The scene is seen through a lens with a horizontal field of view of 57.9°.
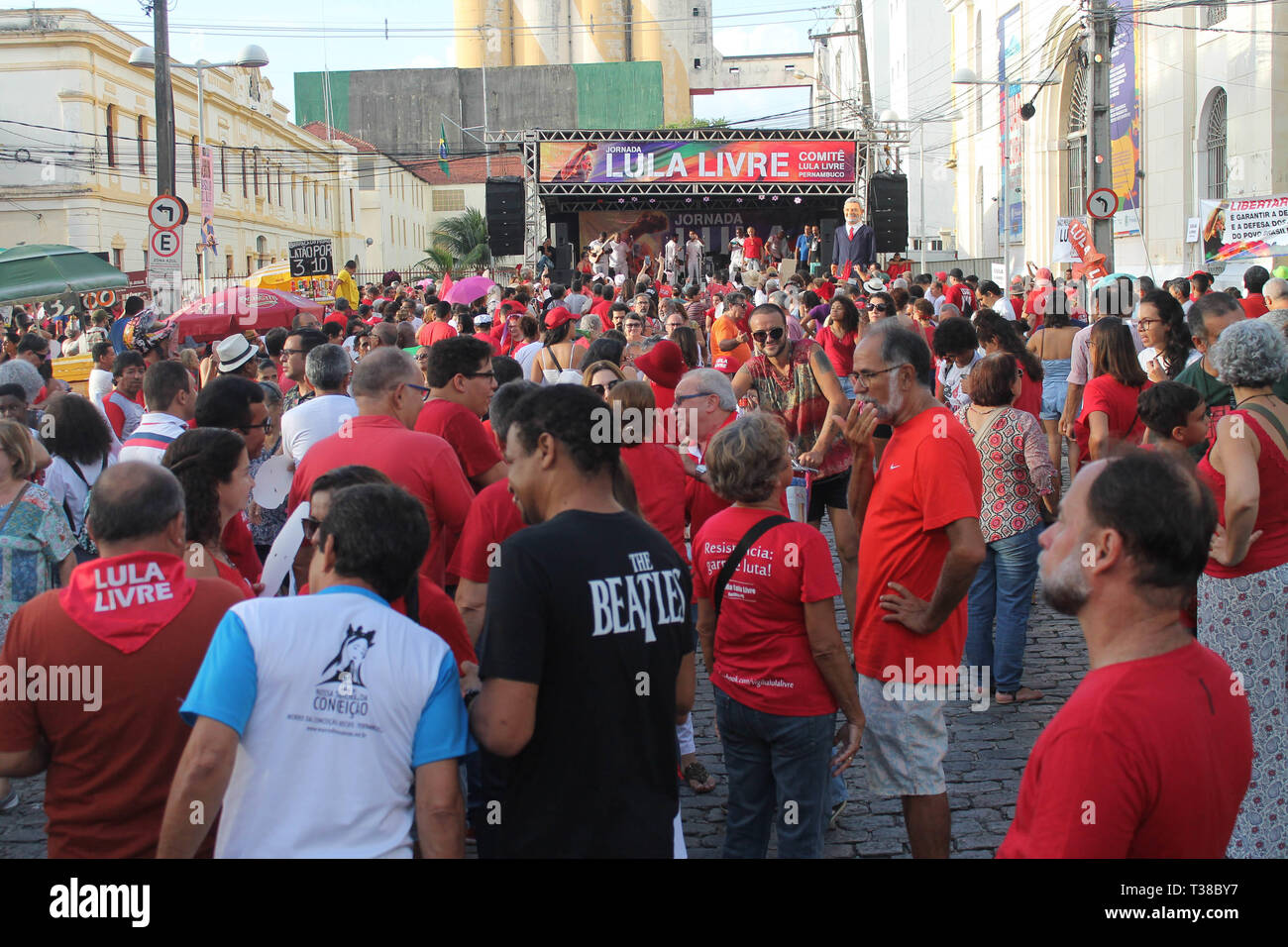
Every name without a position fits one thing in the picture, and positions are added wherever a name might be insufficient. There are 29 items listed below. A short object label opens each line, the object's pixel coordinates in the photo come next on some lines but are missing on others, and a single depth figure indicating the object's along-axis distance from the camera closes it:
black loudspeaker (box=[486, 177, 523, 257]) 27.45
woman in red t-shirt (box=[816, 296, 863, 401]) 9.80
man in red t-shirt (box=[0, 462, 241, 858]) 2.76
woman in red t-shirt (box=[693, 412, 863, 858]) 3.71
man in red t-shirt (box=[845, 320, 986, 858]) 3.80
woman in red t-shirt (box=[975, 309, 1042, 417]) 7.67
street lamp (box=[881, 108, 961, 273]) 42.77
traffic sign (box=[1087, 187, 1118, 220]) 15.69
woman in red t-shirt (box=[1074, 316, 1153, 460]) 6.16
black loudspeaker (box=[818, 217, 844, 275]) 29.72
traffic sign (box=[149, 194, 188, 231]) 13.40
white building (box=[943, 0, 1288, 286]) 20.47
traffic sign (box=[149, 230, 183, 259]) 13.52
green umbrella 15.16
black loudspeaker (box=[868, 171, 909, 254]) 26.72
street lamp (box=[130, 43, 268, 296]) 16.22
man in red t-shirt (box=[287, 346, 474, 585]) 4.29
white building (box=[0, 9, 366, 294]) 33.19
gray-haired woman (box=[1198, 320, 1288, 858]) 4.16
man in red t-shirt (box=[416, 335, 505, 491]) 5.14
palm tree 56.50
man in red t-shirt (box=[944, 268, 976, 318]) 15.48
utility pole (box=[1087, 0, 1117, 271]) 16.50
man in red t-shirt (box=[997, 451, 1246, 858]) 2.01
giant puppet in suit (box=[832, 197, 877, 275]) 20.31
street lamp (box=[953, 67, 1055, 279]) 24.51
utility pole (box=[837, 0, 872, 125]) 30.30
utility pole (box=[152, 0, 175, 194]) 15.64
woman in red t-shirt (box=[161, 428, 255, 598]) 3.65
